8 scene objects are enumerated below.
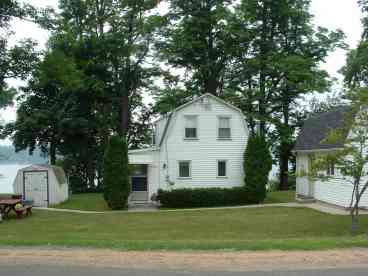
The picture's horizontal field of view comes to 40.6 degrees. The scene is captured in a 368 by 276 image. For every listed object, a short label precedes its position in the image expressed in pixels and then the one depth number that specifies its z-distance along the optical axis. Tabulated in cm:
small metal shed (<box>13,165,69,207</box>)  2923
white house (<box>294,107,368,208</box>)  2375
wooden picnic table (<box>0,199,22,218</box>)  2285
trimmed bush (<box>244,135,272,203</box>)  2884
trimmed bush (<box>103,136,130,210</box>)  2734
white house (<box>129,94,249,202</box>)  2998
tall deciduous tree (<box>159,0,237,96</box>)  3984
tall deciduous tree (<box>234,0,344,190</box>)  3891
